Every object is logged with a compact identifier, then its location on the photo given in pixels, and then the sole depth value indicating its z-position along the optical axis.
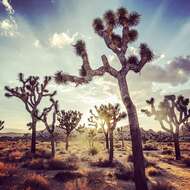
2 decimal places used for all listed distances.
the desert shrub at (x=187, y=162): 14.55
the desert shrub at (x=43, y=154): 17.16
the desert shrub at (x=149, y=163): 13.69
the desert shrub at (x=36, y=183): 7.65
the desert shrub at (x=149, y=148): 27.37
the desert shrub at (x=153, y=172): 11.10
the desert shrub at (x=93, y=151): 21.08
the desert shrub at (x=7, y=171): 9.27
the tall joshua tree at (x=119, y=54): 7.90
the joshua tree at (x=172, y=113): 17.45
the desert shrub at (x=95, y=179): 8.82
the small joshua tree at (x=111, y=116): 15.78
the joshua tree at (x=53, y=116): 18.05
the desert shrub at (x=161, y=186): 7.96
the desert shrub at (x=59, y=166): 11.83
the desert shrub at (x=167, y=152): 22.41
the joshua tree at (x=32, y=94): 18.25
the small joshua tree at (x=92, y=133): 28.64
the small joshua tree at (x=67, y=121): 26.19
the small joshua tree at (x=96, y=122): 23.02
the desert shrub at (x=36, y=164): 11.81
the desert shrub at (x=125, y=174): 9.82
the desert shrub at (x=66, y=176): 9.25
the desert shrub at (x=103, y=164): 13.76
